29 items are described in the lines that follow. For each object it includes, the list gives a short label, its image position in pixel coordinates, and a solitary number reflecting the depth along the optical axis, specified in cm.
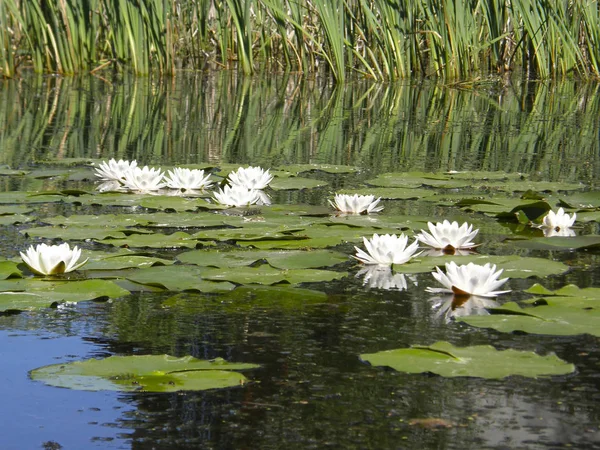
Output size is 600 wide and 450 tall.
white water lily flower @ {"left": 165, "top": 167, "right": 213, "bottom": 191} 749
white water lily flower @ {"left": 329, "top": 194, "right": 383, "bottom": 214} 648
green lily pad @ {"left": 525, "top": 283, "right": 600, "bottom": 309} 430
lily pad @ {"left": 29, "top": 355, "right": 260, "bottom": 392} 328
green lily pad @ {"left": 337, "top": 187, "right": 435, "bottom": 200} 732
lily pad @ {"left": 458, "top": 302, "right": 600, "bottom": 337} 394
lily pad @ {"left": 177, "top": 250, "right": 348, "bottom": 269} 510
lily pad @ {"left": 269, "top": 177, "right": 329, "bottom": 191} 776
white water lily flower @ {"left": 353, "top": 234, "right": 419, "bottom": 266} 514
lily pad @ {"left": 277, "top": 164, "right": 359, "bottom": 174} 869
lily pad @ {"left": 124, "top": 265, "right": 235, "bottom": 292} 464
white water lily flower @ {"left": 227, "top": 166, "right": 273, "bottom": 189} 735
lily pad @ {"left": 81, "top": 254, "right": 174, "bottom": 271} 504
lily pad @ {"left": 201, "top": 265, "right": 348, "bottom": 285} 478
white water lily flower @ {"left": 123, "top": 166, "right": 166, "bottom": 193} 750
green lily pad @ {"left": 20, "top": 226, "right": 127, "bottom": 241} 576
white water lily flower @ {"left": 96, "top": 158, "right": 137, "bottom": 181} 764
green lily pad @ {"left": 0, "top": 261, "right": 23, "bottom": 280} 477
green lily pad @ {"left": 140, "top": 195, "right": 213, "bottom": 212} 678
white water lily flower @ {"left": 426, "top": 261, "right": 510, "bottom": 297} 451
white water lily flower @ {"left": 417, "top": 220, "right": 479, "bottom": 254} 554
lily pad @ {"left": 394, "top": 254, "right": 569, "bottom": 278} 496
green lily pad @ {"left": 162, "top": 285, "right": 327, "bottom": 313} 441
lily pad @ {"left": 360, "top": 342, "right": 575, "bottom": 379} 342
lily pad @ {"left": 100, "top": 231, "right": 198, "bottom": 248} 559
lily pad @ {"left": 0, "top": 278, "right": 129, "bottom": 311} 435
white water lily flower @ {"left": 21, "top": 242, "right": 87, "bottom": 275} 482
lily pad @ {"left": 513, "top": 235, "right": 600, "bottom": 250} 557
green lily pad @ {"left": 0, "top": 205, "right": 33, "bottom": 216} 650
